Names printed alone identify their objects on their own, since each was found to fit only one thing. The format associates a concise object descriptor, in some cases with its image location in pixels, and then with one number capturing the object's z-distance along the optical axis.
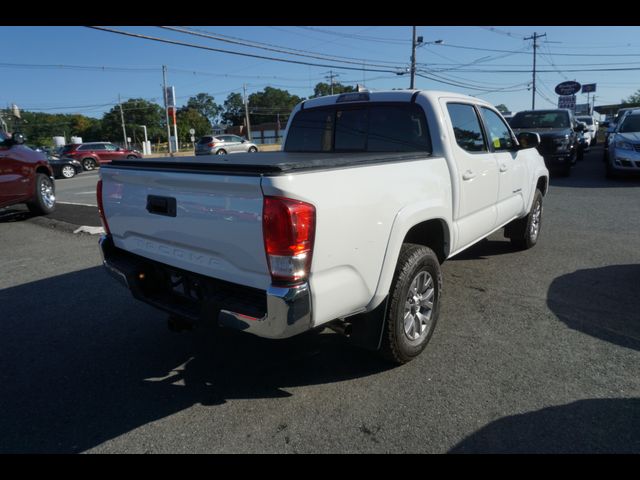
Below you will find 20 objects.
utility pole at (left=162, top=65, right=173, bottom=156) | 38.34
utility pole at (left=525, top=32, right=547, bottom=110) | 52.09
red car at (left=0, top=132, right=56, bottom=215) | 8.12
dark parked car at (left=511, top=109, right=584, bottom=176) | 12.41
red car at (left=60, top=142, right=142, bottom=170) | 26.30
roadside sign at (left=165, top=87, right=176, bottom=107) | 36.41
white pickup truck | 2.24
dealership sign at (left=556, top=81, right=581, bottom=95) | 33.47
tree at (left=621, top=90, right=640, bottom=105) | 61.09
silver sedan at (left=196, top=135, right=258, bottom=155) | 29.06
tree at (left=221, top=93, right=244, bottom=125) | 125.94
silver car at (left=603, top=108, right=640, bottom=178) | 11.38
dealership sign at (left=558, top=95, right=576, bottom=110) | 33.78
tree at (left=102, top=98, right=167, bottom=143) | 94.50
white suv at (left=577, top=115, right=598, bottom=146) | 21.82
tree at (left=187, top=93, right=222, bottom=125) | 130.88
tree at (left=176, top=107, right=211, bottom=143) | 92.44
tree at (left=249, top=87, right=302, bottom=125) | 113.62
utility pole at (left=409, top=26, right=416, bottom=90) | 32.63
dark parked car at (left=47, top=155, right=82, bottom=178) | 20.98
